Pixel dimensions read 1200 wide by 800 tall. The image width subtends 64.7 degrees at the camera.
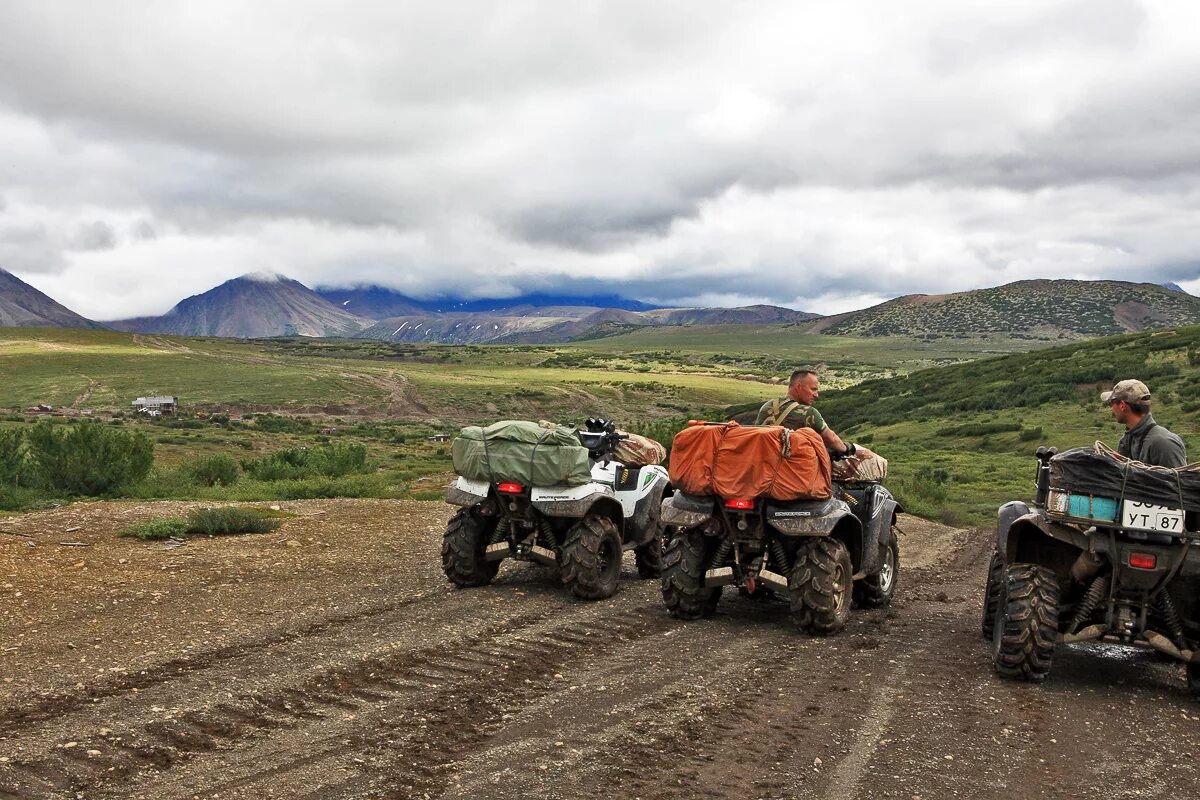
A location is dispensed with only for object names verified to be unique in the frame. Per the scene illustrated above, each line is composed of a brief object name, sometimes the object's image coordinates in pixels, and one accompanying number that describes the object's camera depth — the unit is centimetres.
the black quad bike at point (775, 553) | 859
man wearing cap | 714
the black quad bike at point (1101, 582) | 670
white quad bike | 1004
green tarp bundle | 999
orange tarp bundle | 851
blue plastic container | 675
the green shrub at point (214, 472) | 2269
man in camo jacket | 929
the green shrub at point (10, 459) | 1914
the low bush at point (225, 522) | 1380
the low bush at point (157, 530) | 1315
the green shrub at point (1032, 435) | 3684
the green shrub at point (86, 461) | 1880
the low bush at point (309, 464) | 2416
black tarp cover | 663
